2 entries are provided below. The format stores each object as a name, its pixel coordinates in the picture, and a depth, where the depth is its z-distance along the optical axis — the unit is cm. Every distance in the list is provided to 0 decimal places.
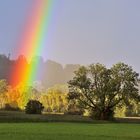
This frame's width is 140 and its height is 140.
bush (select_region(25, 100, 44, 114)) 10469
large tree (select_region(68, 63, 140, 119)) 11106
